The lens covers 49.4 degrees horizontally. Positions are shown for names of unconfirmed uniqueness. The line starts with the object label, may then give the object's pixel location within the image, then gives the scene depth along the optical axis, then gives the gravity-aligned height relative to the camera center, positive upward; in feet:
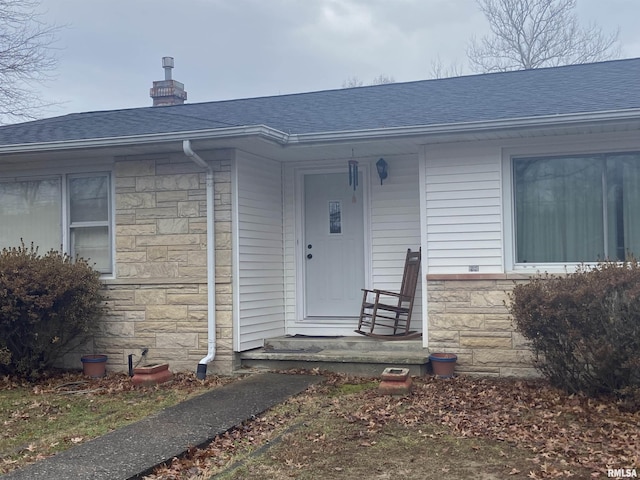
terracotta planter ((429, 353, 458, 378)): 23.58 -3.39
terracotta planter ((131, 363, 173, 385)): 23.70 -3.67
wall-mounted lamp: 27.40 +3.85
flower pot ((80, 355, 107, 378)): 25.81 -3.59
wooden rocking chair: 26.50 -1.57
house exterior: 23.40 +2.23
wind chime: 27.27 +3.69
